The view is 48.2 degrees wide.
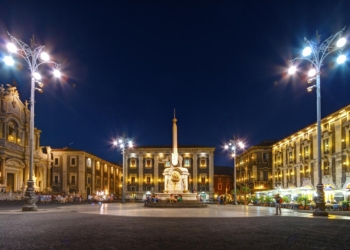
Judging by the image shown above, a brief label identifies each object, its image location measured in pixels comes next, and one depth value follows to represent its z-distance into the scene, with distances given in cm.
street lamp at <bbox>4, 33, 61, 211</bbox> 2541
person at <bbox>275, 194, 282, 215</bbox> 2598
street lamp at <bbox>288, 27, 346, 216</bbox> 2366
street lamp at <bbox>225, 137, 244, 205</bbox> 5219
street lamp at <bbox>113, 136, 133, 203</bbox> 5550
